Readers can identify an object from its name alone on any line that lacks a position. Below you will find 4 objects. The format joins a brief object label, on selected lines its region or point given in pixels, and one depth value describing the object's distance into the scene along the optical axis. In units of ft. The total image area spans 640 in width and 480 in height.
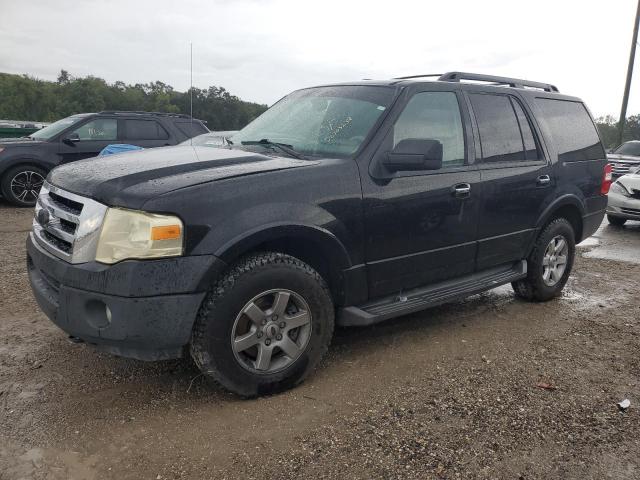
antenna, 20.11
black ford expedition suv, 8.58
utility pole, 69.46
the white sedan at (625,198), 30.71
